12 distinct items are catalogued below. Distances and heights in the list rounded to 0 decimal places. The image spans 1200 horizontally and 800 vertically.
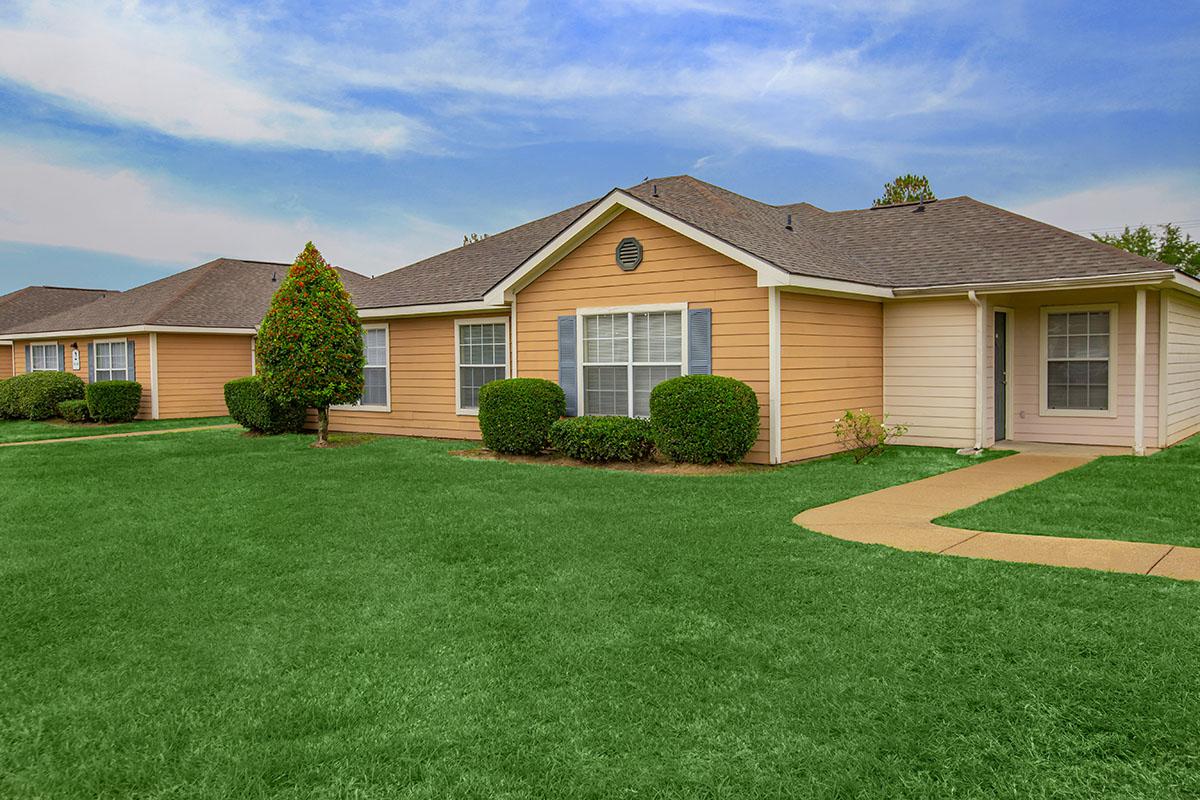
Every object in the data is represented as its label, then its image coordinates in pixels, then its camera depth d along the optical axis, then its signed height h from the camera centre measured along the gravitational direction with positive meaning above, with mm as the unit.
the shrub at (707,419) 11016 -668
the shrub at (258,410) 17750 -768
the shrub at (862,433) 12594 -1050
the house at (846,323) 11789 +726
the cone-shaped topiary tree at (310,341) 15188 +638
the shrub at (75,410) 22453 -900
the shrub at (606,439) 11898 -1001
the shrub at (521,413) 12938 -658
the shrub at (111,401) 22031 -650
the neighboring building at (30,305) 32750 +3138
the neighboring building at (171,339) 23203 +1157
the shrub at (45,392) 23688 -409
